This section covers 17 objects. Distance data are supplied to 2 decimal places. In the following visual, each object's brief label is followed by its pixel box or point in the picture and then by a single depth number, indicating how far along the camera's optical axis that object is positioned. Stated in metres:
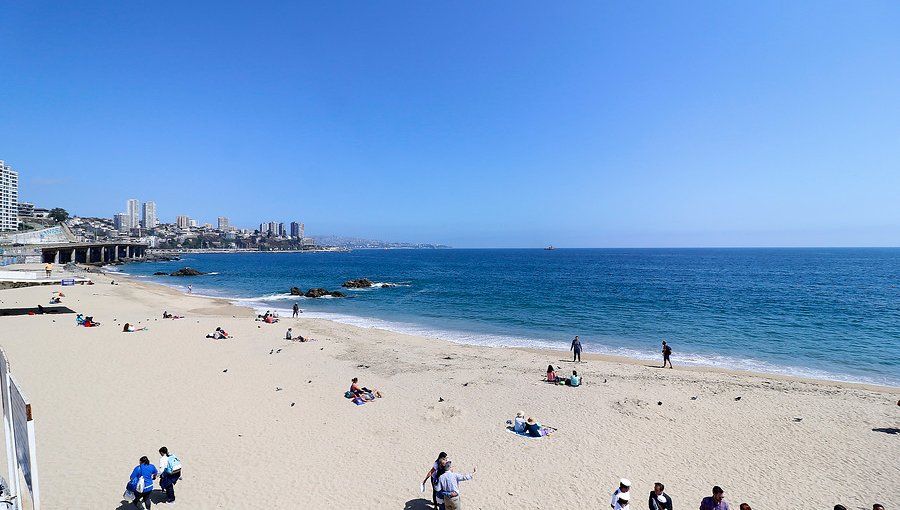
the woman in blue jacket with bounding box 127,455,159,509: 7.55
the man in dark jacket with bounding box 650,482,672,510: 7.47
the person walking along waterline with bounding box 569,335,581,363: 20.44
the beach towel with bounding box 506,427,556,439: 11.40
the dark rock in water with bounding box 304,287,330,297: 49.16
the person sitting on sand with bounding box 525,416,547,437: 11.27
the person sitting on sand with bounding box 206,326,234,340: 22.91
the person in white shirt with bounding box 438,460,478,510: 7.51
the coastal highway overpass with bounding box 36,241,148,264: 84.00
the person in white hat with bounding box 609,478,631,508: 7.56
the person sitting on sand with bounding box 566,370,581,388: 15.93
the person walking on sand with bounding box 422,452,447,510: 7.89
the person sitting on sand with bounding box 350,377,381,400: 13.92
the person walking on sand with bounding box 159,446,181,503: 7.94
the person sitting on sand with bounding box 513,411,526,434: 11.45
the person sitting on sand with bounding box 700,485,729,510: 7.13
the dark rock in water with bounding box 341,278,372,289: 60.23
